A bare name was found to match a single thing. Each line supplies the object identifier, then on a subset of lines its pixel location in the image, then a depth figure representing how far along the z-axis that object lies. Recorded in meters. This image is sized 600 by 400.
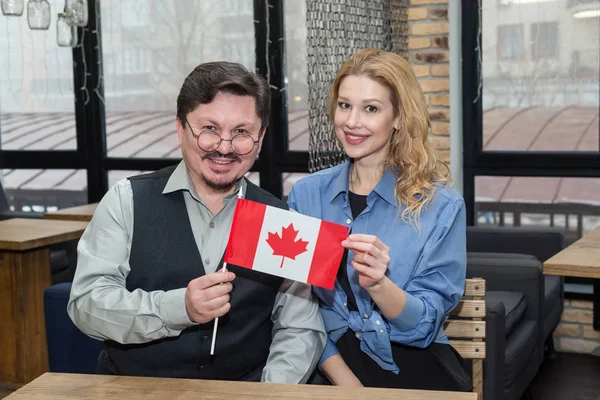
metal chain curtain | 3.93
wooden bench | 2.32
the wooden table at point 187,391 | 1.66
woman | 2.19
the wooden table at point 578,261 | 3.21
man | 1.93
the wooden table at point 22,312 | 4.33
